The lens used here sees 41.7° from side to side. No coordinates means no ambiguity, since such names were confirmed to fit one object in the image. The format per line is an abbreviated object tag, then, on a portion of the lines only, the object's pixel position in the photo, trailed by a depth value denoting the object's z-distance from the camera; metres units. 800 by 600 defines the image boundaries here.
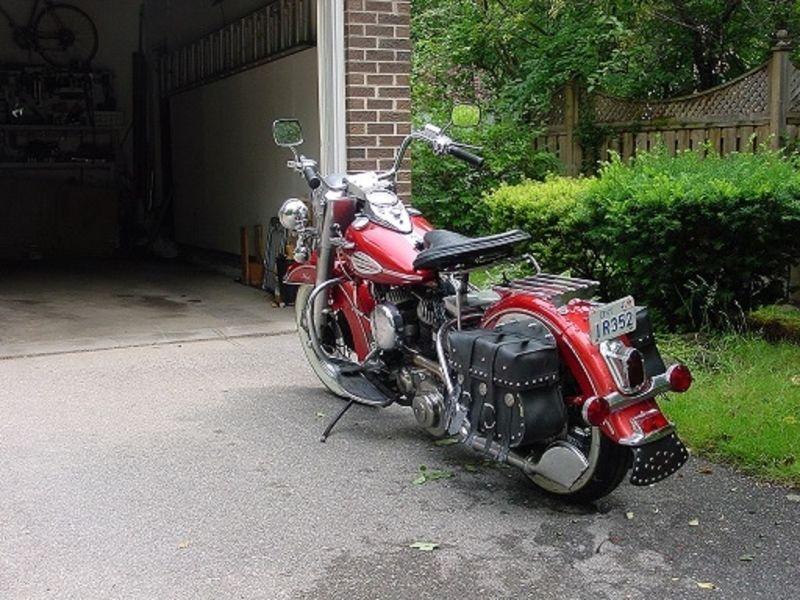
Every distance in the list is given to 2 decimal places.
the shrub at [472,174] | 9.64
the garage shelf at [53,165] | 13.98
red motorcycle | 3.82
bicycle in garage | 14.32
